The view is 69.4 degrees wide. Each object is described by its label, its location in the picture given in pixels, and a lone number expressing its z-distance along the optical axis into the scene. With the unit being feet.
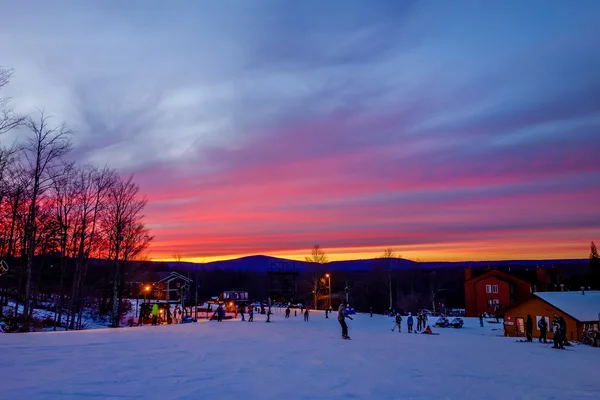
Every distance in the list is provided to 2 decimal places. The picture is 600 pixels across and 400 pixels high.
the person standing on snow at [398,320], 115.03
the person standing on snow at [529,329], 91.40
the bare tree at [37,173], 91.09
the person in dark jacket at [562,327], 76.95
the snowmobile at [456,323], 162.72
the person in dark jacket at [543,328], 85.66
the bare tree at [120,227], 134.82
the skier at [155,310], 148.52
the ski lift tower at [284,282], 215.10
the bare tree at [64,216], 126.31
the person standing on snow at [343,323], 76.47
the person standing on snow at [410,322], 112.78
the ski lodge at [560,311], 102.22
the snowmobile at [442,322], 161.88
